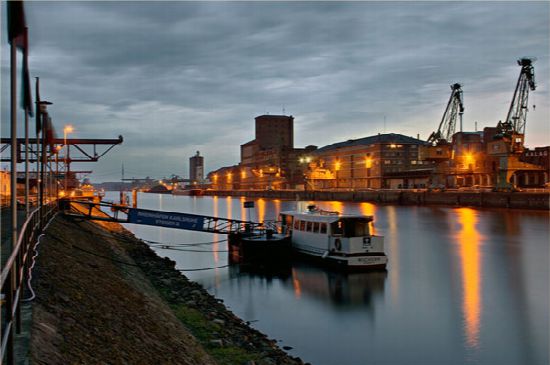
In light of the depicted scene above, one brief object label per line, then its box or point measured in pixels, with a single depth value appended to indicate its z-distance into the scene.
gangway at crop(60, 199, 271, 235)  36.50
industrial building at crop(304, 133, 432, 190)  162.12
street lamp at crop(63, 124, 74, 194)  51.31
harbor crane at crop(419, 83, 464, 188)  131.38
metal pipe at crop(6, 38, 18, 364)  7.64
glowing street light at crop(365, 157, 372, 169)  171.38
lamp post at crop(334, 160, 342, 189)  192.00
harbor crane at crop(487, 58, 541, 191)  103.31
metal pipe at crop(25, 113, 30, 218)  10.61
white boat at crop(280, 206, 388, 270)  33.69
